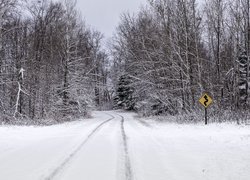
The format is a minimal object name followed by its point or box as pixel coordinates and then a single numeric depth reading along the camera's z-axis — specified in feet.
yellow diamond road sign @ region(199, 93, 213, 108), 38.98
